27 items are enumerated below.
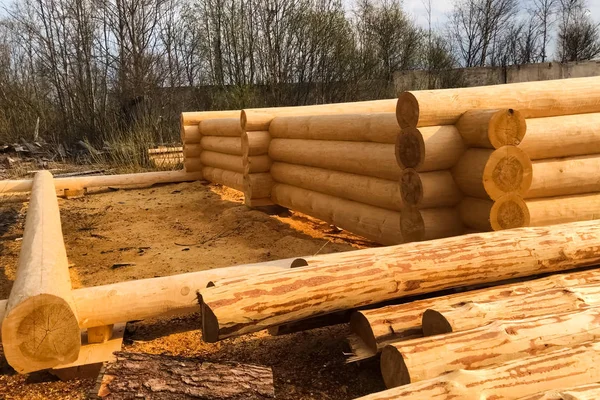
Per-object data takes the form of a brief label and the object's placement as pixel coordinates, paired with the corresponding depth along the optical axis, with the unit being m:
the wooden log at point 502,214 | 4.38
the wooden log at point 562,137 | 4.77
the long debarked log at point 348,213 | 5.26
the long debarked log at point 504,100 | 4.60
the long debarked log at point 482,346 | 2.48
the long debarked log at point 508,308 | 2.79
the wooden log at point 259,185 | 8.25
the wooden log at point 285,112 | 8.17
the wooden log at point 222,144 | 9.95
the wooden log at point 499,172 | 4.34
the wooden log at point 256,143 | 8.11
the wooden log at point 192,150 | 12.48
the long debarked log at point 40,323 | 2.88
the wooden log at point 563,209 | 4.77
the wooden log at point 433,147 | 4.55
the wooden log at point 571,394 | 2.12
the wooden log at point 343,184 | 5.27
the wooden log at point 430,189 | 4.63
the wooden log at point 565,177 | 4.80
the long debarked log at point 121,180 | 11.67
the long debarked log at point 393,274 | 2.96
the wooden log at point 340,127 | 5.31
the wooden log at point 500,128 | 4.27
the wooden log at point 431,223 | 4.68
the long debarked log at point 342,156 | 5.30
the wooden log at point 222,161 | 10.02
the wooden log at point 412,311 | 2.96
